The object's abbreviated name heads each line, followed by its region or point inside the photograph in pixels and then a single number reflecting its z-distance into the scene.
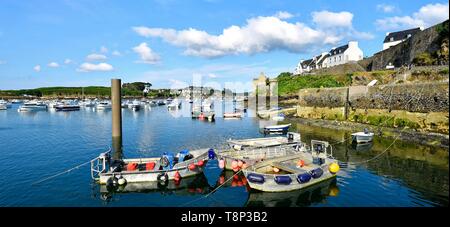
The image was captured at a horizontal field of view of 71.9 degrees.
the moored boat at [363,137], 28.83
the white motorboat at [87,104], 105.76
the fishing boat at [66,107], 90.62
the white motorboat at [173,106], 90.70
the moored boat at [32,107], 87.60
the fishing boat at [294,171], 16.48
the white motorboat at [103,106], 91.24
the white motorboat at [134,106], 97.09
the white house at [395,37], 75.00
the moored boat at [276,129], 40.34
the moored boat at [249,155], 19.93
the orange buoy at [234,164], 19.61
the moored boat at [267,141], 25.61
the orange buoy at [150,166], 19.85
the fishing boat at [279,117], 53.36
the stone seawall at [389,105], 27.91
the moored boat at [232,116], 60.31
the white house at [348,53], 86.38
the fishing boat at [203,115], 57.47
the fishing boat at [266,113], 59.31
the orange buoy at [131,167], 19.55
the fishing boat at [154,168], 18.27
